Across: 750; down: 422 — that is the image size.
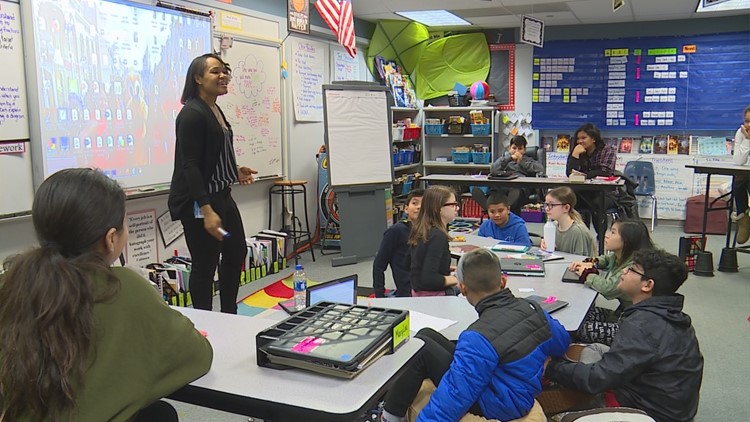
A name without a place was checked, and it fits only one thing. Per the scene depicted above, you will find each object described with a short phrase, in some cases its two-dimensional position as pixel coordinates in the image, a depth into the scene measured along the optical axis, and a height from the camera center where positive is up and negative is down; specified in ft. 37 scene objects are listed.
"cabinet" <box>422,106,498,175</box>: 27.32 -0.68
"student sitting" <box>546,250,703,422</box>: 6.86 -2.64
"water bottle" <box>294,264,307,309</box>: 7.53 -2.13
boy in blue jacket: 5.92 -2.25
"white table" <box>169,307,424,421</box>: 4.12 -1.81
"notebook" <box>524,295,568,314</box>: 8.09 -2.32
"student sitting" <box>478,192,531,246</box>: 13.34 -2.09
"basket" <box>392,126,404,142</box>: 25.42 -0.27
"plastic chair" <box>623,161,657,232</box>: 25.23 -2.07
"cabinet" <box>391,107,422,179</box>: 26.00 -0.65
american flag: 17.74 +3.14
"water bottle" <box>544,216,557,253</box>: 11.73 -2.06
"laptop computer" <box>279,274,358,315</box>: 7.48 -2.07
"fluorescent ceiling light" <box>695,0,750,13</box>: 21.09 +4.12
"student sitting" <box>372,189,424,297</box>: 11.40 -2.41
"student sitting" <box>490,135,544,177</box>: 21.66 -1.28
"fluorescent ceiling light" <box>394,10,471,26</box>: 23.34 +4.24
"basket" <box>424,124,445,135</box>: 27.96 -0.12
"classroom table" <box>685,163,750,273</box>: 17.37 -2.37
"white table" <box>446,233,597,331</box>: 7.95 -2.37
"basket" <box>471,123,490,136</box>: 27.09 -0.13
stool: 19.47 -2.30
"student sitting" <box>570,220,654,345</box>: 9.12 -2.22
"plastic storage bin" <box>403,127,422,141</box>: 26.60 -0.28
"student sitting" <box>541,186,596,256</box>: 12.40 -2.00
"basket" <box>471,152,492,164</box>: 27.20 -1.33
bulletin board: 24.47 +1.73
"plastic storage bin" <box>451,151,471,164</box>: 27.55 -1.35
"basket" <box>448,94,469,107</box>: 27.43 +1.13
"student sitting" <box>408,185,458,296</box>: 10.19 -1.98
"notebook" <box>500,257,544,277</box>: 9.97 -2.25
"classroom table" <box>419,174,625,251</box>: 17.44 -1.70
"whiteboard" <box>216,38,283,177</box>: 17.19 +0.63
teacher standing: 9.03 -0.81
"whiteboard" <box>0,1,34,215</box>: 10.98 +0.17
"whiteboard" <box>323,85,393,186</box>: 19.01 -0.27
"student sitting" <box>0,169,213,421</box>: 3.76 -1.21
